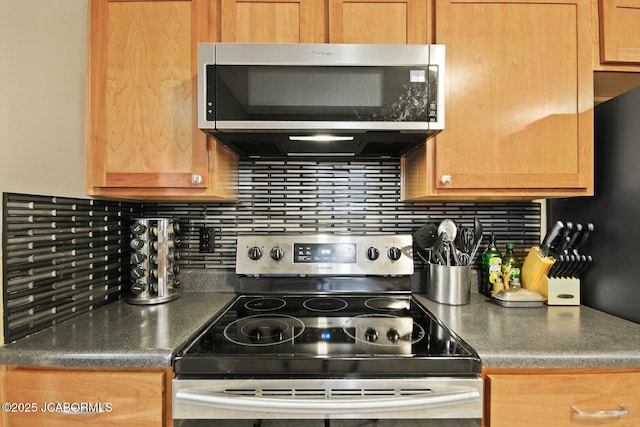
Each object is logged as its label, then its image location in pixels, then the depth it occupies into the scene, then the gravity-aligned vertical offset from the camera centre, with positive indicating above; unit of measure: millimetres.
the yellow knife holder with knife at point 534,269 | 1326 -230
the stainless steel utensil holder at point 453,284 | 1293 -281
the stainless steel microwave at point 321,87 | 1065 +428
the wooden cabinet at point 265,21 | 1190 +720
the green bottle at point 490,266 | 1422 -232
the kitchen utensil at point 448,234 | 1332 -80
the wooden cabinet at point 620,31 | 1197 +683
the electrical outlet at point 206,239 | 1519 -112
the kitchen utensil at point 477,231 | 1390 -71
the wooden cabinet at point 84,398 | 849 -483
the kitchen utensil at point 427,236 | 1432 -95
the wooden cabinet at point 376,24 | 1188 +706
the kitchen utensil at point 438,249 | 1354 -145
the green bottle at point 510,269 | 1387 -237
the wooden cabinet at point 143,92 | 1188 +458
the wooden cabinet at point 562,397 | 848 -487
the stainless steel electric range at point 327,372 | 815 -409
